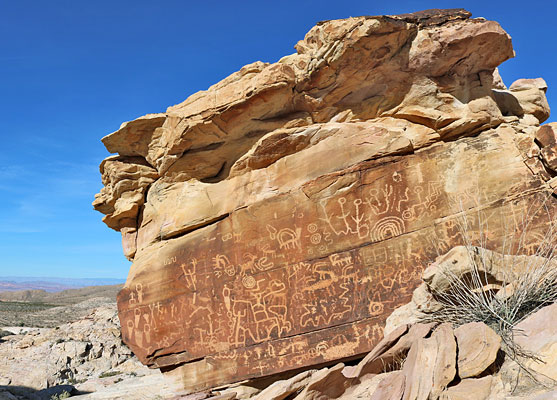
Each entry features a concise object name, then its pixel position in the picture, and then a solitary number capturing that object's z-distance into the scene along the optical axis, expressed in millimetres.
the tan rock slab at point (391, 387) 4211
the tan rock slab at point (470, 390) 3826
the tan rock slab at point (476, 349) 4066
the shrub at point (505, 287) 4602
